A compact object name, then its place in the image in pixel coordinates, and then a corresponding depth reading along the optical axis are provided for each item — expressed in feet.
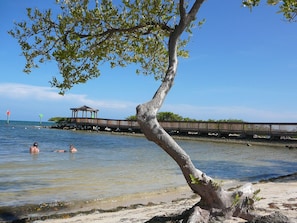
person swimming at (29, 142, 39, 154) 70.90
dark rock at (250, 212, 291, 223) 14.08
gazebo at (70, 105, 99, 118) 216.82
